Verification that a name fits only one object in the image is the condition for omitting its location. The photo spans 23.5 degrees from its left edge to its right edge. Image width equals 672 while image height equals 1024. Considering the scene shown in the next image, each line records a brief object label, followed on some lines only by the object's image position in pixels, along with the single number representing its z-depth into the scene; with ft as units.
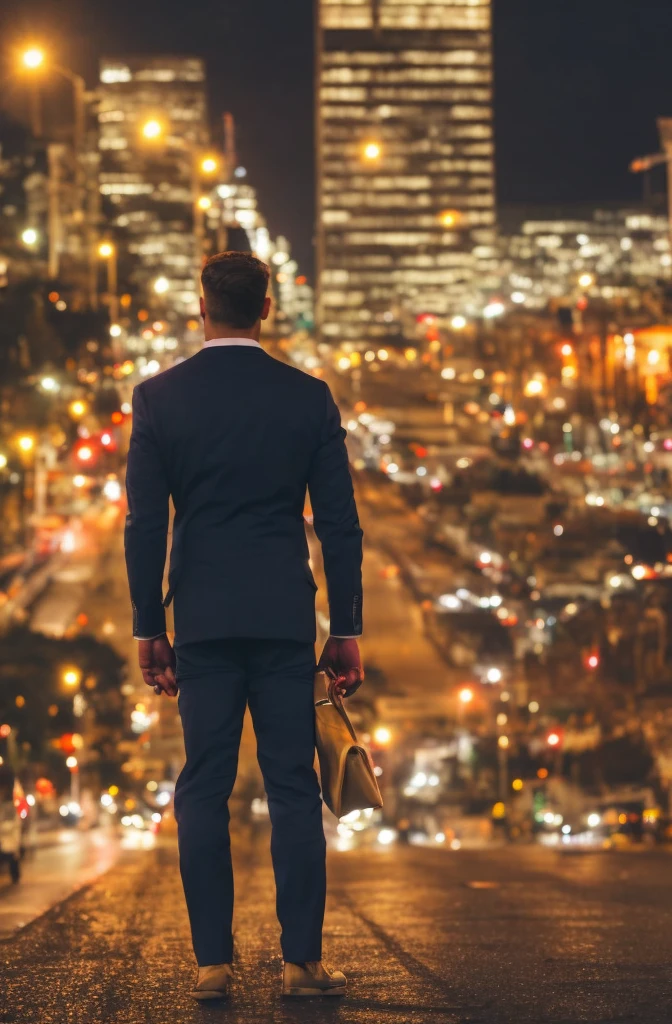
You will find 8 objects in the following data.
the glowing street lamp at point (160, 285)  182.60
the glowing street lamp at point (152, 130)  96.89
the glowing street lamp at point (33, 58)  91.35
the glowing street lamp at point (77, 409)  108.58
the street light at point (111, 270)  154.40
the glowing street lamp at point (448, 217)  243.73
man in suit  13.76
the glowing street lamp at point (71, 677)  94.41
